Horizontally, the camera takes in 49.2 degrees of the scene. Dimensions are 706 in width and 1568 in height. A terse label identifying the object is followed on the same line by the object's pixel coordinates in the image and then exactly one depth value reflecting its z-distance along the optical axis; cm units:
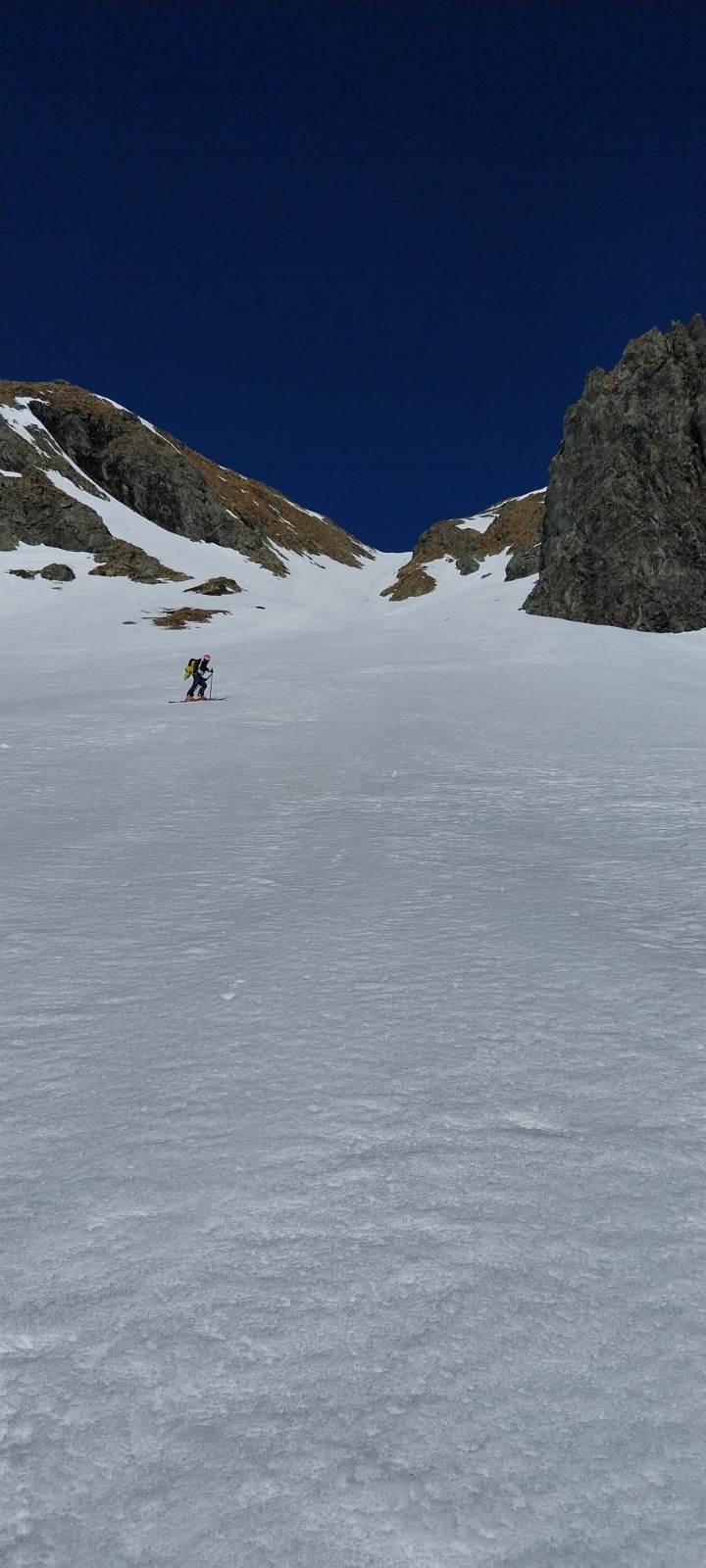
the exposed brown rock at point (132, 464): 8988
